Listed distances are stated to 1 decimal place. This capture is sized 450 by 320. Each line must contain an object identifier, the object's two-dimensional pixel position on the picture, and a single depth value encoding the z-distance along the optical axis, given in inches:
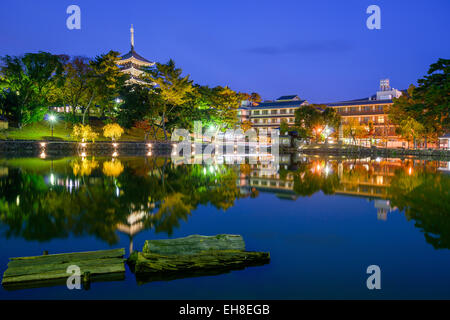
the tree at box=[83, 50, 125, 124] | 2098.9
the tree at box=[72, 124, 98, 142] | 1902.1
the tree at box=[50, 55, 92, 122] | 2107.5
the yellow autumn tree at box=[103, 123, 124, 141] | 2005.4
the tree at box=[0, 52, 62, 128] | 1927.9
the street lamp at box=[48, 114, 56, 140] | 2030.0
